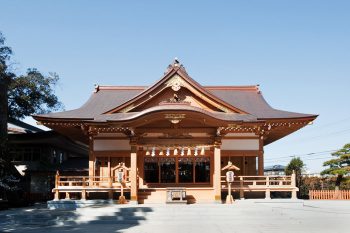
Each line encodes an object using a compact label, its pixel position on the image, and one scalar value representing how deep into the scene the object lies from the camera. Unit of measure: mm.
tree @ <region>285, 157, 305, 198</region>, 39447
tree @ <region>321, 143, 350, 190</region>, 31547
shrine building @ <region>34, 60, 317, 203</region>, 22094
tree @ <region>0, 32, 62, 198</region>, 26886
